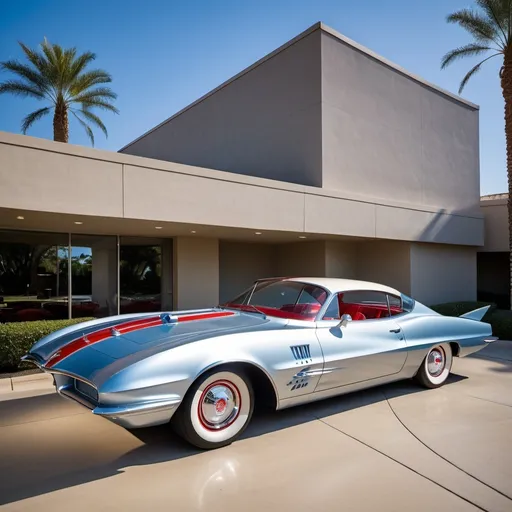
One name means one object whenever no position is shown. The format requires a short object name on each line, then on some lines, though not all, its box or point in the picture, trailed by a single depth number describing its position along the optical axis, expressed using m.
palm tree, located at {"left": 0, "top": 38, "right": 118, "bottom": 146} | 16.53
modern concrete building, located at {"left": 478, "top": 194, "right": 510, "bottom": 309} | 15.45
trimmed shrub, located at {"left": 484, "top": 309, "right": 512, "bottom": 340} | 9.91
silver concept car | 3.29
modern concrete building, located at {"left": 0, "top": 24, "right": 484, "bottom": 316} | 7.00
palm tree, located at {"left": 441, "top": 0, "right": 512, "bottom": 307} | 12.73
